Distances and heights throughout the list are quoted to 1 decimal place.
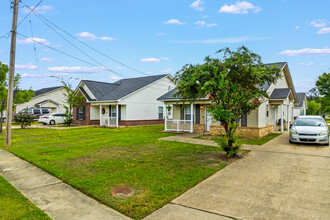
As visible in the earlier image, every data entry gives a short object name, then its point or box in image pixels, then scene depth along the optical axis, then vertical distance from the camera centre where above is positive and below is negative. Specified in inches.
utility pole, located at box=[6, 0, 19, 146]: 405.1 +86.4
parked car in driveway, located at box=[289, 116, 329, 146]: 389.1 -34.7
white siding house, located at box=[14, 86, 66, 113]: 1385.3 +92.6
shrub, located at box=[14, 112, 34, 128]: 790.5 -23.8
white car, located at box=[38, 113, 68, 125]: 957.2 -28.5
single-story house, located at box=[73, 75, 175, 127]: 840.9 +46.9
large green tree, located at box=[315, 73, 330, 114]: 1107.9 +157.4
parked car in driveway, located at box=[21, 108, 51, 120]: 1148.8 +11.2
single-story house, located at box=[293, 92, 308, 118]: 1419.0 +56.5
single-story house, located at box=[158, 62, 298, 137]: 530.9 -7.7
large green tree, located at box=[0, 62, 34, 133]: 627.6 +103.5
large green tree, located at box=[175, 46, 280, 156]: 268.2 +44.2
